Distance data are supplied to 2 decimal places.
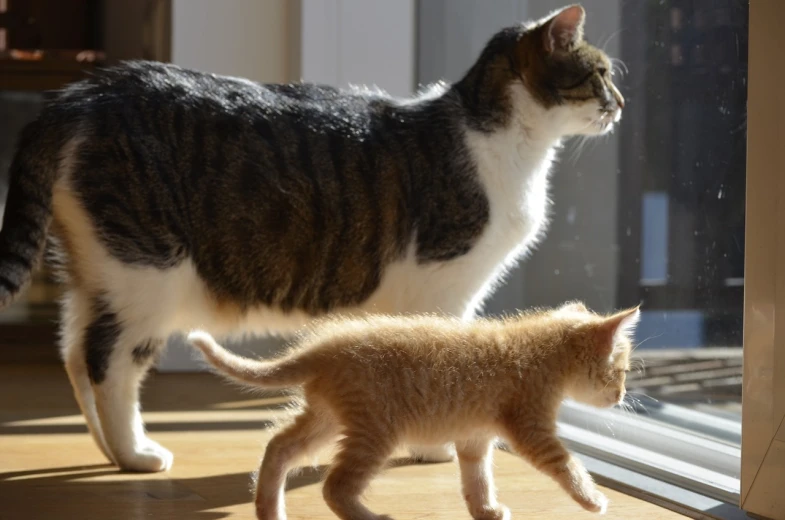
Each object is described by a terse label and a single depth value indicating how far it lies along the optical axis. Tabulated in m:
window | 1.98
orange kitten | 1.67
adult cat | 1.88
